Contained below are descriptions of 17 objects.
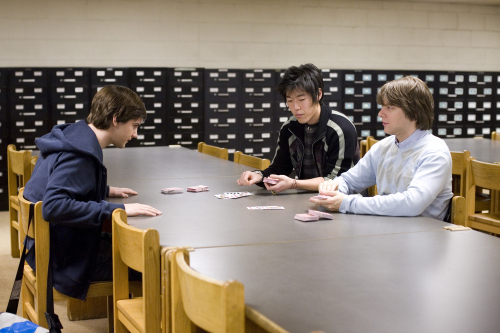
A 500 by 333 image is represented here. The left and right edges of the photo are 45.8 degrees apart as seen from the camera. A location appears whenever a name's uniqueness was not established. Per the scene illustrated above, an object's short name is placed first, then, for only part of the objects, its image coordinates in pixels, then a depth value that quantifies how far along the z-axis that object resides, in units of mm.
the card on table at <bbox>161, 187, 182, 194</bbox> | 2759
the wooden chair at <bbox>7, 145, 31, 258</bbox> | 4031
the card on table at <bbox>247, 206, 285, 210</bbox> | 2361
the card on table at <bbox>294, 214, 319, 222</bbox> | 2131
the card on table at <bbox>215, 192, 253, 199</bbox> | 2627
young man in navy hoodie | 2166
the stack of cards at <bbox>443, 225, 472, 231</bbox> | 1967
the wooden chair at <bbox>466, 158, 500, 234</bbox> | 3201
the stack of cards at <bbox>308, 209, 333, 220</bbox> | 2156
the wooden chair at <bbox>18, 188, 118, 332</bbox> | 2217
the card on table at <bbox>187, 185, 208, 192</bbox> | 2797
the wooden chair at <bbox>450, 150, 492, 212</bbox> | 3760
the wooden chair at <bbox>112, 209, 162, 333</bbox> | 1737
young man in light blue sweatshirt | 2176
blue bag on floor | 1826
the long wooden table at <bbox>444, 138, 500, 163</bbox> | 4137
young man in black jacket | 2939
